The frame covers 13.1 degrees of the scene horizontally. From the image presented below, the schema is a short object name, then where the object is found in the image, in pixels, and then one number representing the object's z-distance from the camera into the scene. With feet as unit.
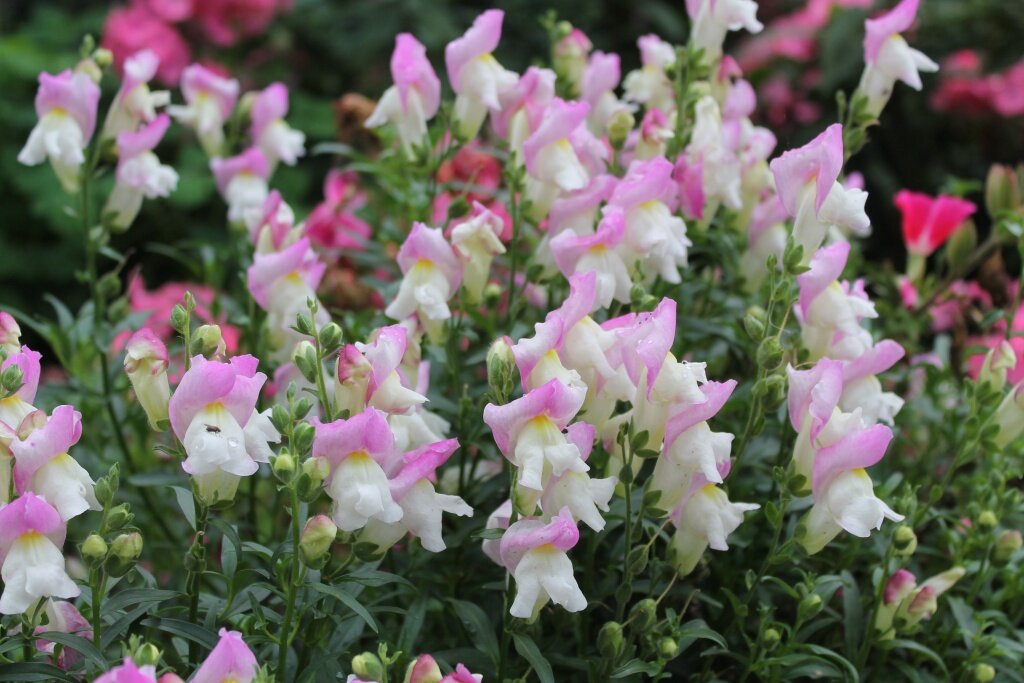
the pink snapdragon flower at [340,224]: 4.88
